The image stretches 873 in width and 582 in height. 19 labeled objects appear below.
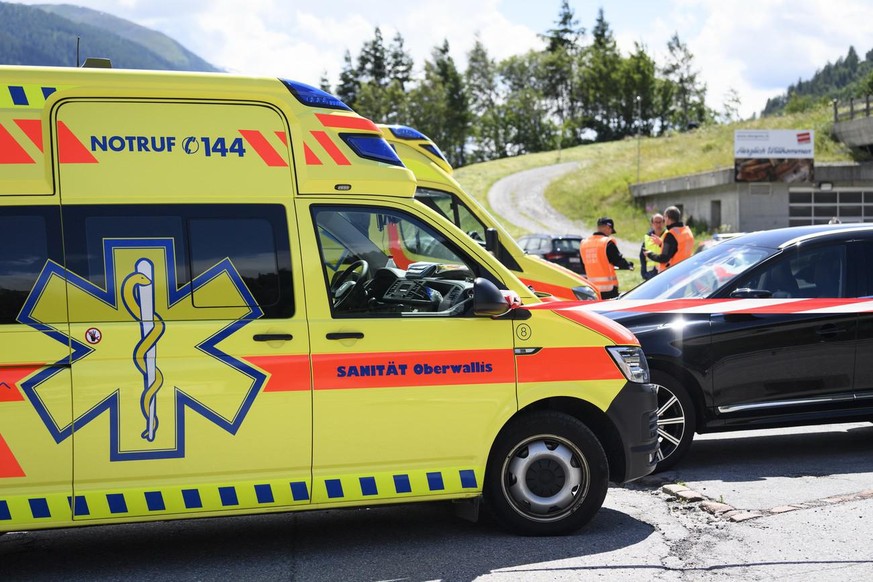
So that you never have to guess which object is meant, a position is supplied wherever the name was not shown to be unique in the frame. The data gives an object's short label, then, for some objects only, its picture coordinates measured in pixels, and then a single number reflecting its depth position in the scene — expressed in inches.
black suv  282.4
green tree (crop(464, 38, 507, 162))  4421.8
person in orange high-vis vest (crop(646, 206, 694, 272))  492.7
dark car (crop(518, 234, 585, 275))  1170.6
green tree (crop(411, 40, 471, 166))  3846.0
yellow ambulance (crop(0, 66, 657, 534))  190.1
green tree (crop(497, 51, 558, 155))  4335.6
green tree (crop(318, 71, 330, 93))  4532.5
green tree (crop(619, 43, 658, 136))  4138.8
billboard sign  1720.0
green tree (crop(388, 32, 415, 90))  4579.2
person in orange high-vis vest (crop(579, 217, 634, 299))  509.0
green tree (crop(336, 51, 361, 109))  4439.0
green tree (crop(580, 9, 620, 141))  4156.0
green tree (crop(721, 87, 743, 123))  4138.8
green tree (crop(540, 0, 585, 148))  4596.5
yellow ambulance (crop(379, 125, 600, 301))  394.3
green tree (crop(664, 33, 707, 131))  4320.9
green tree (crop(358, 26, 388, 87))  4507.9
